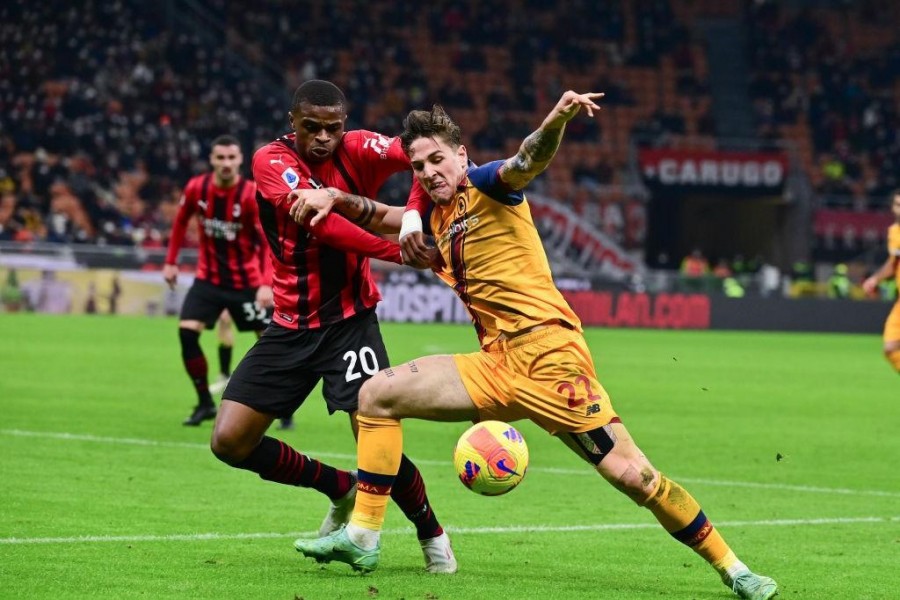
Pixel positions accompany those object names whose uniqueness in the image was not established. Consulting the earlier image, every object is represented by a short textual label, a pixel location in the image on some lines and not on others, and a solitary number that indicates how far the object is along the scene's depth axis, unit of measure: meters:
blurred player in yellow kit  30.11
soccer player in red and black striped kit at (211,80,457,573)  13.66
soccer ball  12.12
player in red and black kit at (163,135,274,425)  25.28
